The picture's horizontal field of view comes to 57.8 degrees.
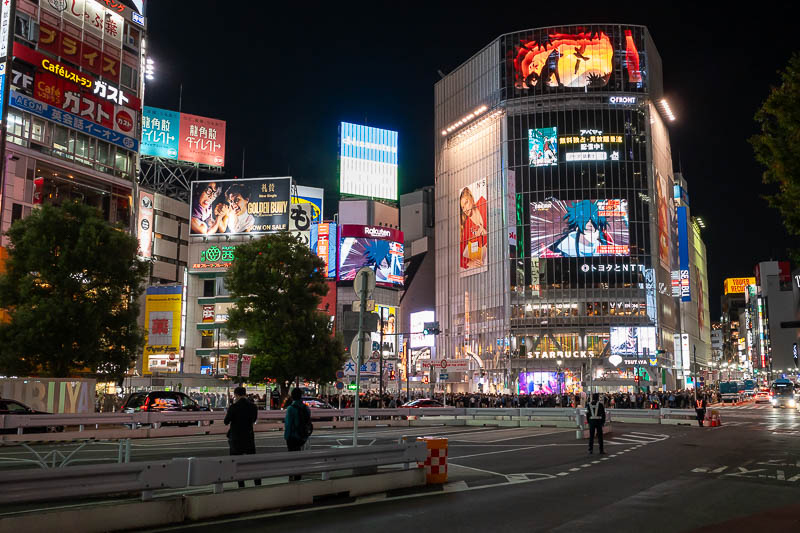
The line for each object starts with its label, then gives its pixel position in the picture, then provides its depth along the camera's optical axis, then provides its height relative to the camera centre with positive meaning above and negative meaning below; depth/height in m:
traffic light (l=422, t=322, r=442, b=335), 57.12 +2.94
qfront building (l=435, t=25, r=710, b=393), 95.81 +20.59
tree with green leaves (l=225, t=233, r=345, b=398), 42.38 +3.20
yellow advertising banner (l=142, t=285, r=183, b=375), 66.12 +3.48
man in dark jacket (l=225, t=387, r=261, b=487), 11.81 -0.96
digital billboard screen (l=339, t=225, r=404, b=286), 106.12 +16.98
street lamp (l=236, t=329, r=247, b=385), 35.48 +1.59
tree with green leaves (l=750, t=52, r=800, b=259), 15.96 +5.02
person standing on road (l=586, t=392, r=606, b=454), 20.11 -1.32
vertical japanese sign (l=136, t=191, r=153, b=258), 79.19 +15.27
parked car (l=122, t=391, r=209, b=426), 31.86 -1.61
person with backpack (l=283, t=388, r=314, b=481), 12.49 -0.99
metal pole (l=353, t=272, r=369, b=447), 12.97 +0.91
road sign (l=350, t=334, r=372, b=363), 12.98 +0.32
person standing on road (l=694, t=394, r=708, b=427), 35.59 -2.22
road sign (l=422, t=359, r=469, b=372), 53.36 +0.18
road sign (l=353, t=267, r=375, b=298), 13.39 +1.58
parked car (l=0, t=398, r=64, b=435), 25.81 -1.58
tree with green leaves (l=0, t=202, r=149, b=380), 32.25 +3.27
